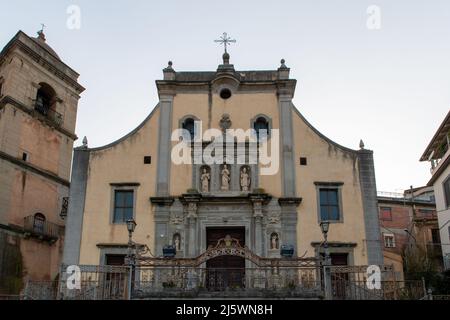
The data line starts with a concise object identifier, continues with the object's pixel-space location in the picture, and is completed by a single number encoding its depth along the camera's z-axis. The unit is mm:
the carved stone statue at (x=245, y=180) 22812
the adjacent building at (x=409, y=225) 42531
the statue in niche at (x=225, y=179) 22875
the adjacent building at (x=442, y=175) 32594
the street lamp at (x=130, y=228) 17331
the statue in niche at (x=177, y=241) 21786
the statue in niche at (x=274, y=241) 21734
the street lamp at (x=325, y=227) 17391
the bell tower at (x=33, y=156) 31281
